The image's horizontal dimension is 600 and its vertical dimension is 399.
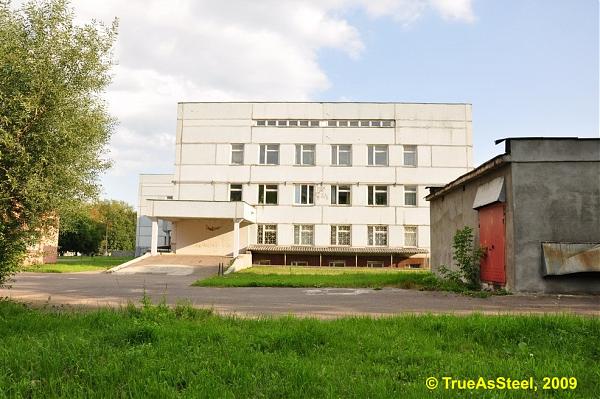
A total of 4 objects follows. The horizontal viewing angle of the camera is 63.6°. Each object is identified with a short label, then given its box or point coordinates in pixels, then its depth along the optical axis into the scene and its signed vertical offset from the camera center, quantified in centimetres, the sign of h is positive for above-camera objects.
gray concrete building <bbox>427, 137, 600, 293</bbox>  1256 +90
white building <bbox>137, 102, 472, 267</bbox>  3953 +602
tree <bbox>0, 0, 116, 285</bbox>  904 +246
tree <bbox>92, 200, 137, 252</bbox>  8154 +309
